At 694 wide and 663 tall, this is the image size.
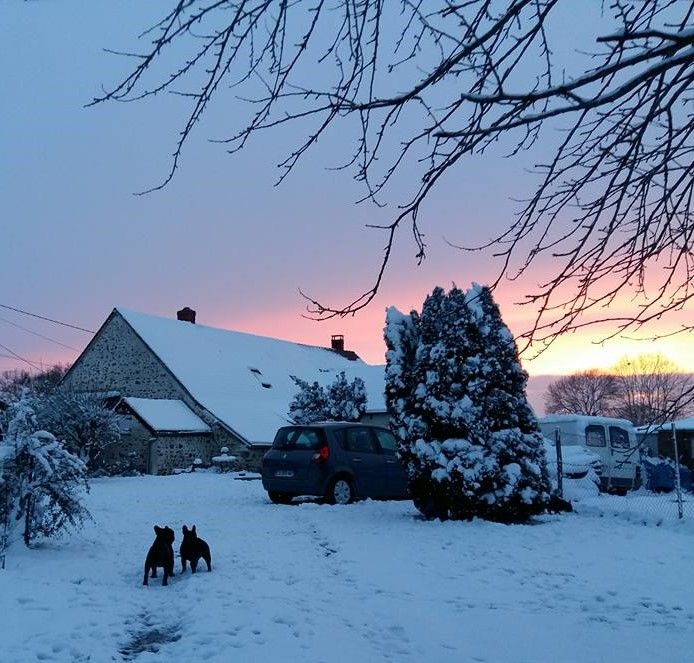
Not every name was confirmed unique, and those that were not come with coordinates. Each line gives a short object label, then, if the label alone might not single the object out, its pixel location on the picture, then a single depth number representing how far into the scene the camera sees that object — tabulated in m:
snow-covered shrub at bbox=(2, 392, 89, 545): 6.81
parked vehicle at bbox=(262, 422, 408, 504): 11.83
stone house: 23.89
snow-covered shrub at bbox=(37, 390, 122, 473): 21.62
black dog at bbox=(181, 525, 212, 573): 6.47
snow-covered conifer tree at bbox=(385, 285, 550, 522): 9.83
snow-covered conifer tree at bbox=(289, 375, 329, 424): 22.84
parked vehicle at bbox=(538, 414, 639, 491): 18.19
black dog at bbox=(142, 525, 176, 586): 6.12
